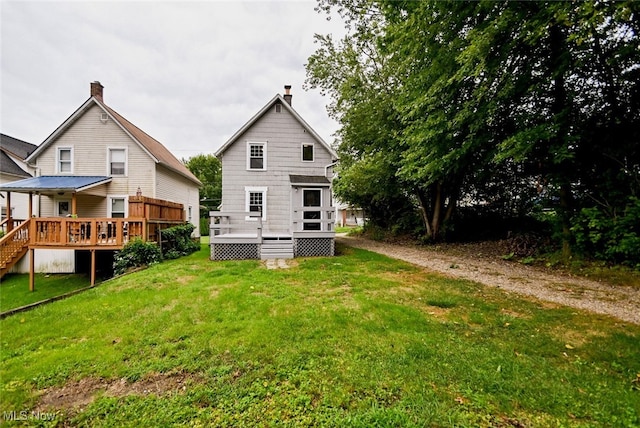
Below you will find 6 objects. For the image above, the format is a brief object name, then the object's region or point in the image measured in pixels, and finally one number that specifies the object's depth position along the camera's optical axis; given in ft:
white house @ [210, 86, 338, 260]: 42.11
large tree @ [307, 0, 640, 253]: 20.16
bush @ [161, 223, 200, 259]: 38.25
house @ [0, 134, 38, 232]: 57.11
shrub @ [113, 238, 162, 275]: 31.50
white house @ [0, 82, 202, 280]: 41.60
